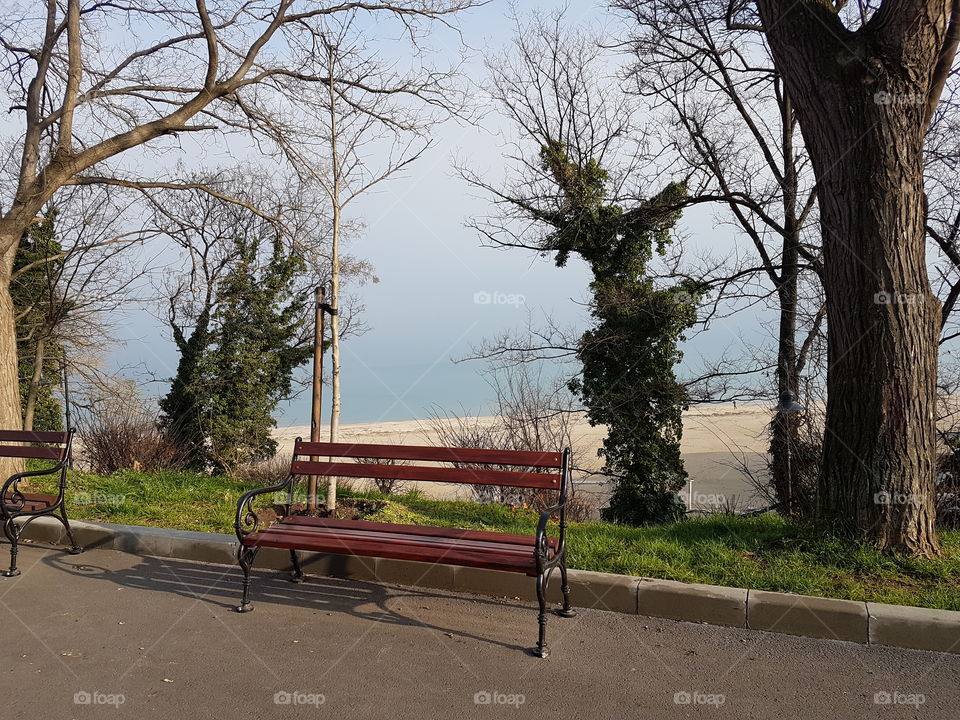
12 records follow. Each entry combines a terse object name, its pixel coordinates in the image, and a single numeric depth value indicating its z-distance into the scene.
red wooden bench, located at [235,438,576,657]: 4.45
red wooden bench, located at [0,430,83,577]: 6.16
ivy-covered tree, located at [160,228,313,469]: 17.17
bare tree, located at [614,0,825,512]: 13.46
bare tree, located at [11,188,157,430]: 19.17
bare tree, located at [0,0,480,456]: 9.62
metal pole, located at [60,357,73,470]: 20.05
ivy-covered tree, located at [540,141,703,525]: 14.42
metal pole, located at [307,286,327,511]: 7.05
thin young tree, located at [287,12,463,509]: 7.37
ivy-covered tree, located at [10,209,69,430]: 19.31
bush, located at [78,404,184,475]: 12.73
